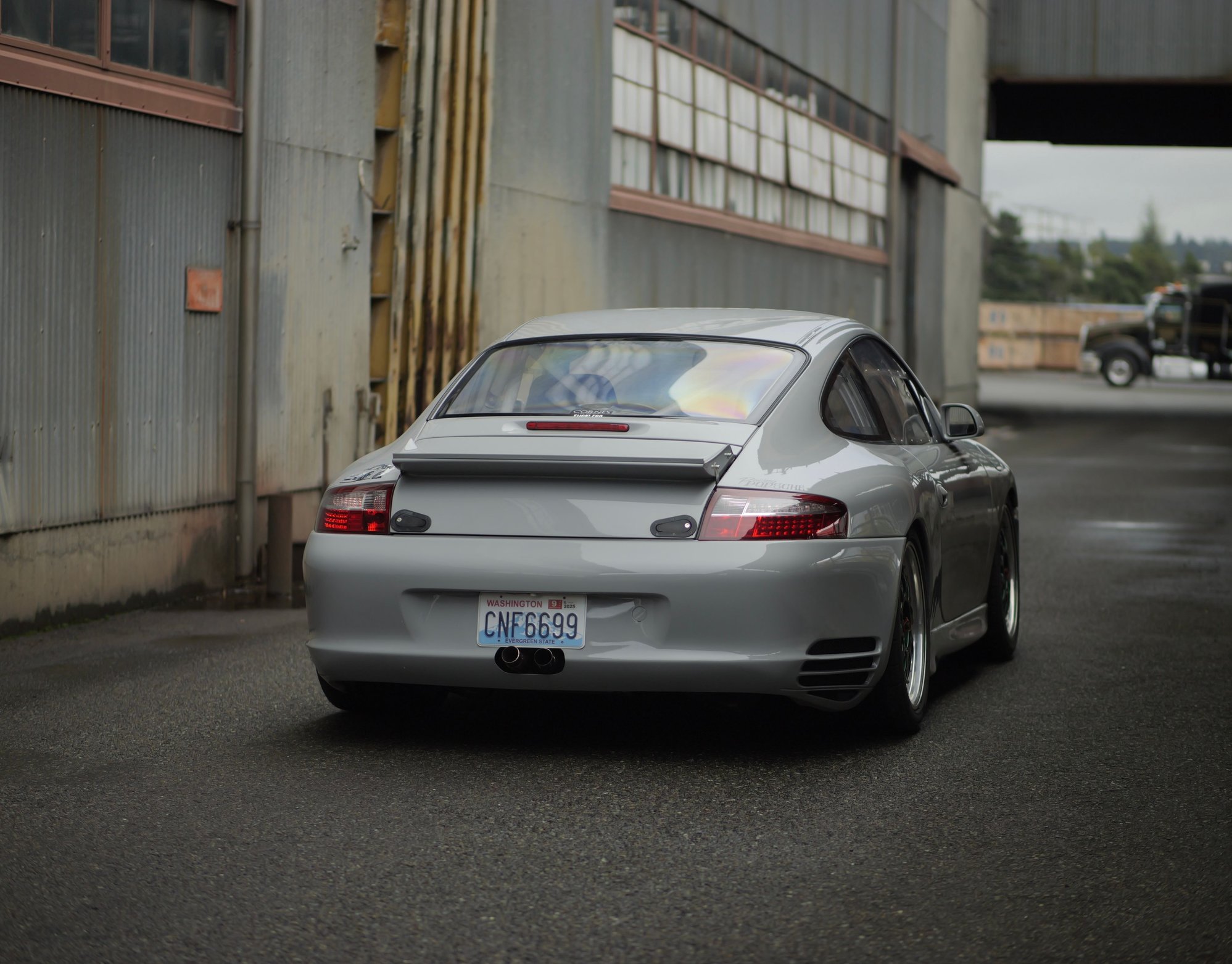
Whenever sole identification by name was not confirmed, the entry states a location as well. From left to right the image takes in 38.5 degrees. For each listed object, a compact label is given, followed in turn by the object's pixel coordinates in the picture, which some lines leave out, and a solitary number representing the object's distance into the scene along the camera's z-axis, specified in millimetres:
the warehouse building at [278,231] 8430
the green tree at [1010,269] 157375
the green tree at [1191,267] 190812
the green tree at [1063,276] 161750
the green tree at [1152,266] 184912
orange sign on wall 9547
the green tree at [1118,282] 172750
